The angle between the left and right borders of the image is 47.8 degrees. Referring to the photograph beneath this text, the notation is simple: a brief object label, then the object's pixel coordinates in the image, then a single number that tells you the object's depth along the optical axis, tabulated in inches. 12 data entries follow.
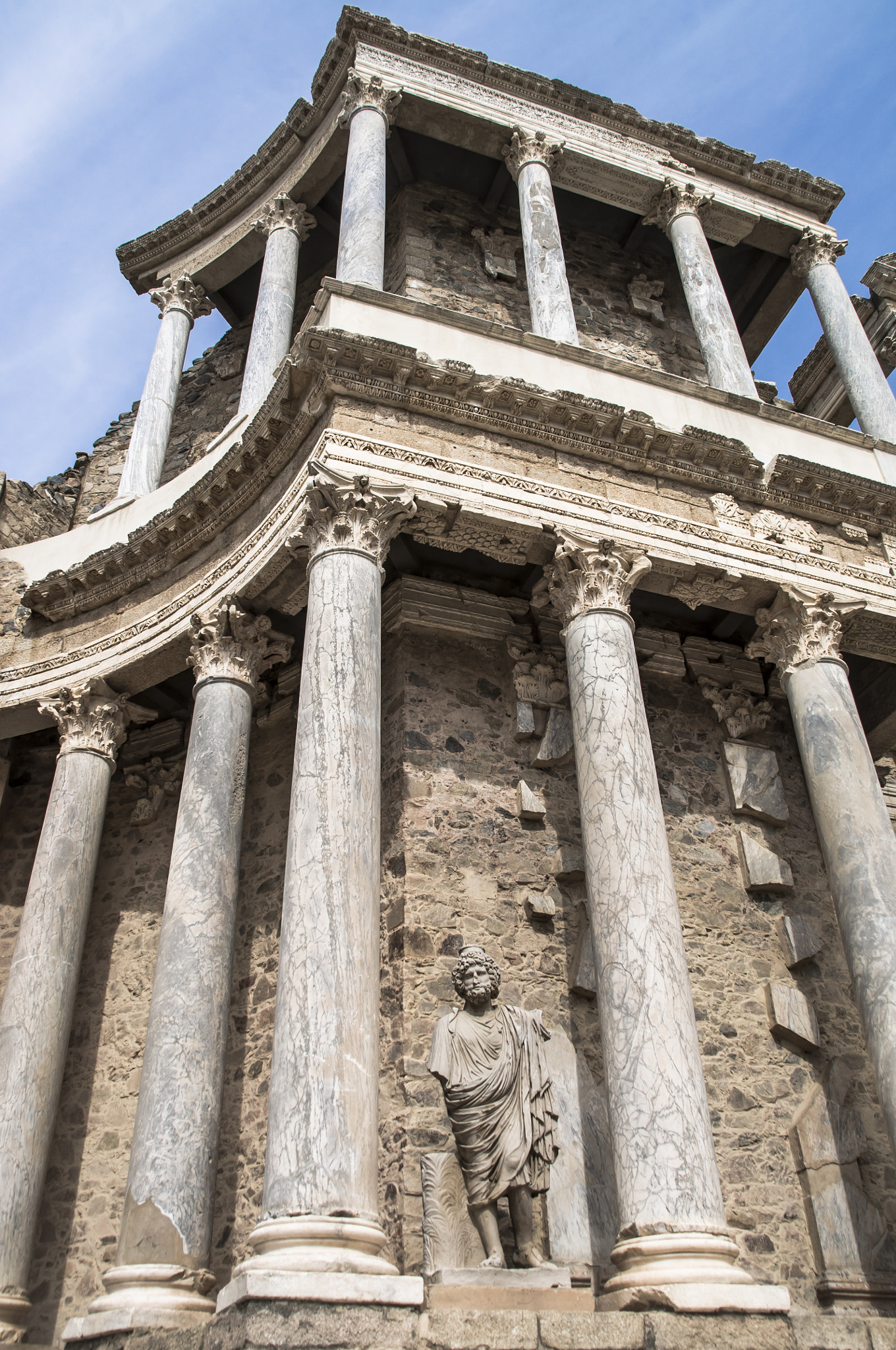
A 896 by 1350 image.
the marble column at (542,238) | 405.4
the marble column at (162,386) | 484.4
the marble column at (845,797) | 286.4
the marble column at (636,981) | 215.0
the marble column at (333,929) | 203.8
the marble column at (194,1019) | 248.5
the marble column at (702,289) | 425.7
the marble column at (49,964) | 301.9
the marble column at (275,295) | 442.0
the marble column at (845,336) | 451.2
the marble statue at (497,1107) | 246.5
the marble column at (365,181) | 383.2
